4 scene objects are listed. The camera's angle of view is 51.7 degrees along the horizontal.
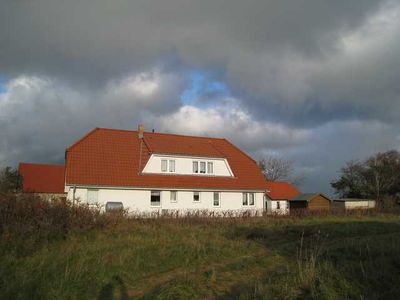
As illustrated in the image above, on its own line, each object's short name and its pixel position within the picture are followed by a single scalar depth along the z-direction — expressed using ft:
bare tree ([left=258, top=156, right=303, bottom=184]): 235.71
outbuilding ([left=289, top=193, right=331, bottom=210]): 156.25
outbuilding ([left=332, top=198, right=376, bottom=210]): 173.27
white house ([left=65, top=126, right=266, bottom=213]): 111.55
